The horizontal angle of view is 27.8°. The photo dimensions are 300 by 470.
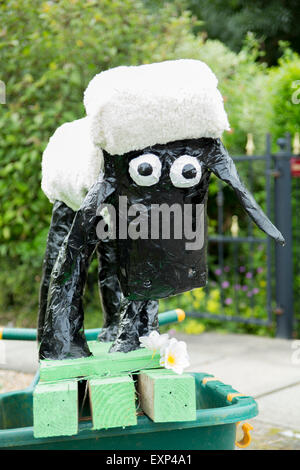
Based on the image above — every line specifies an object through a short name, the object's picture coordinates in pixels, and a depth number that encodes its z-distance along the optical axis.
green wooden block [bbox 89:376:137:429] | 1.63
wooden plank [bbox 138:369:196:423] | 1.63
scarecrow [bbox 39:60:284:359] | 1.70
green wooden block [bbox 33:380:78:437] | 1.57
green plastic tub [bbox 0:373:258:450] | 1.63
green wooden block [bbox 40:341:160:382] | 1.75
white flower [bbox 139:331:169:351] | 1.77
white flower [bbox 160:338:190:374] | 1.70
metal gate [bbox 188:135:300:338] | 4.86
